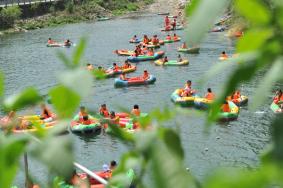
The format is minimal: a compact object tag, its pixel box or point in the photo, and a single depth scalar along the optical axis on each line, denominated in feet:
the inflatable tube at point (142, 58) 300.32
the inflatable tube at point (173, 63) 288.45
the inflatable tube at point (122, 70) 284.71
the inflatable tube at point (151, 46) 315.60
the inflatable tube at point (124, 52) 307.79
